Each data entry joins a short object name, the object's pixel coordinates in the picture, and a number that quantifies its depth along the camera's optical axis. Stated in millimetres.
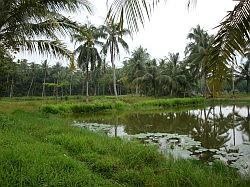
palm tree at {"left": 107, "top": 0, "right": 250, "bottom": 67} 3041
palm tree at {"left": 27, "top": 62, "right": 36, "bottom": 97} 35319
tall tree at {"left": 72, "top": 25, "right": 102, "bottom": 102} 19844
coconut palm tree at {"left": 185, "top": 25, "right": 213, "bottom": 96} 23296
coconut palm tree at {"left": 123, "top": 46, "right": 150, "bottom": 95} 27673
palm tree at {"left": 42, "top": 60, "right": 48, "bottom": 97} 35600
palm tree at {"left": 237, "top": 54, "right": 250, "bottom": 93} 30538
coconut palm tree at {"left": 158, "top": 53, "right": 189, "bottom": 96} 26435
